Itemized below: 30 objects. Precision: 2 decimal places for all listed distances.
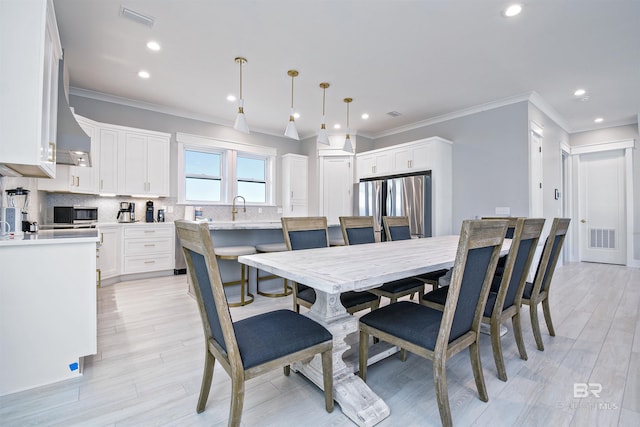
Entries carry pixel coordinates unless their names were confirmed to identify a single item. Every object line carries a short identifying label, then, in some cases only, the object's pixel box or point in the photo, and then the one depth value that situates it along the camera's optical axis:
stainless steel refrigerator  4.66
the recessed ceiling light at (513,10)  2.37
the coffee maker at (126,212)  4.35
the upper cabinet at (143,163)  4.27
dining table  1.28
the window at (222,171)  5.06
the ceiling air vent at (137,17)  2.47
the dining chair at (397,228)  3.08
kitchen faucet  5.49
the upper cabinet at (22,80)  1.56
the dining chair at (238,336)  1.14
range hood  2.63
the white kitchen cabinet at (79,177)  3.67
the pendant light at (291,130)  3.13
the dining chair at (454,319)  1.24
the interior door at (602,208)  5.36
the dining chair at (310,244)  1.95
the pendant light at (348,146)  3.80
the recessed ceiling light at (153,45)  2.93
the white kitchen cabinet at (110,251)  3.81
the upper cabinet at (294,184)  6.07
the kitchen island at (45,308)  1.57
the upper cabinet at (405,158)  4.66
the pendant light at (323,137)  3.49
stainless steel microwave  3.80
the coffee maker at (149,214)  4.53
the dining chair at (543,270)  2.04
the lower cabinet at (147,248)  4.09
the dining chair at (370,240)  2.22
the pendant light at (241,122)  2.91
